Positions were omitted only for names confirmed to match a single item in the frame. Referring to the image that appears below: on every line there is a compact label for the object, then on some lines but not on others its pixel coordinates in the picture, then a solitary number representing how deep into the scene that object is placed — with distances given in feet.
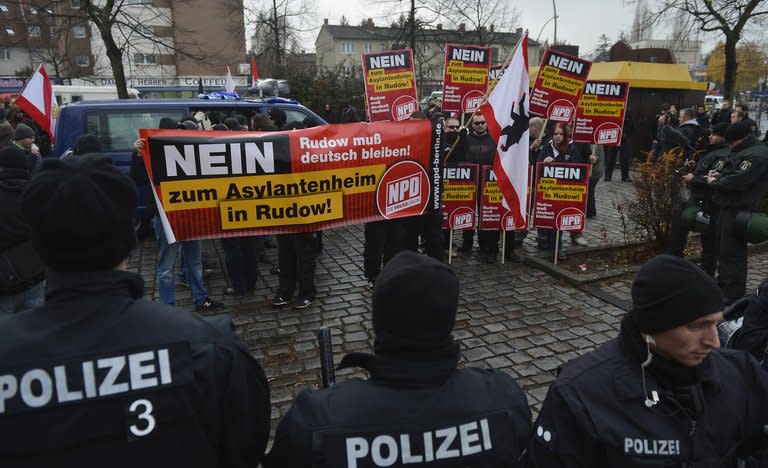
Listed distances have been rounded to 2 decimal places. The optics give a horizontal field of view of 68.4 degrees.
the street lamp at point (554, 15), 100.56
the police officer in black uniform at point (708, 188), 20.36
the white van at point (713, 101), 122.11
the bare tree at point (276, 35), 98.68
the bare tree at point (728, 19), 59.62
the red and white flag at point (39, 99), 31.27
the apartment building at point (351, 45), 221.64
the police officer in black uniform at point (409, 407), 5.39
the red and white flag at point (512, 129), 22.29
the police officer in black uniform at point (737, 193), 18.80
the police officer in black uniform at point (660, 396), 6.04
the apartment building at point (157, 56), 125.29
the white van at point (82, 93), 80.94
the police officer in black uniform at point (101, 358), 4.91
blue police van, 28.50
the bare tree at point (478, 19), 79.69
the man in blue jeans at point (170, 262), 18.69
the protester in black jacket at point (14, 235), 12.71
